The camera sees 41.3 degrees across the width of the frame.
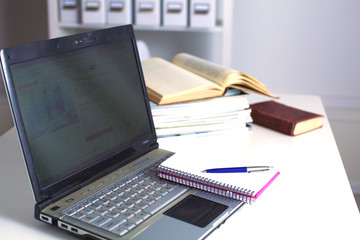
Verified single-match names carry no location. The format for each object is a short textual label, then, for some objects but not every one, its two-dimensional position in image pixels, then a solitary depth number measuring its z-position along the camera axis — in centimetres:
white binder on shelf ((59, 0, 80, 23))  201
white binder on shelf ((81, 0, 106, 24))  196
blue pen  85
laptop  70
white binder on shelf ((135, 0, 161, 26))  195
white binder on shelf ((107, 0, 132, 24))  195
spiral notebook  79
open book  114
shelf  200
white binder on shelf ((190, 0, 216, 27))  194
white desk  72
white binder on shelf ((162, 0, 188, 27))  195
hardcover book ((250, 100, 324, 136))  119
